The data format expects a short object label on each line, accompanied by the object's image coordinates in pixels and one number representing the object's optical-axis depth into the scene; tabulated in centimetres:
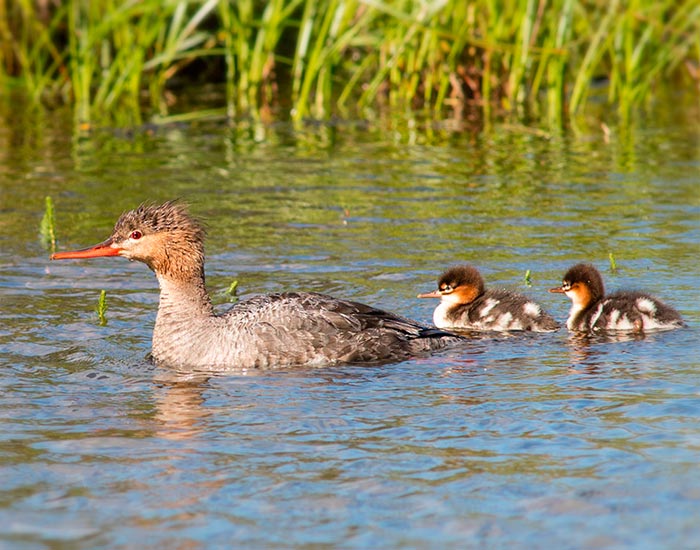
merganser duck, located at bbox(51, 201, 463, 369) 1496
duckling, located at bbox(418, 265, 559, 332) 1628
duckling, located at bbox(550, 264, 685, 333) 1552
